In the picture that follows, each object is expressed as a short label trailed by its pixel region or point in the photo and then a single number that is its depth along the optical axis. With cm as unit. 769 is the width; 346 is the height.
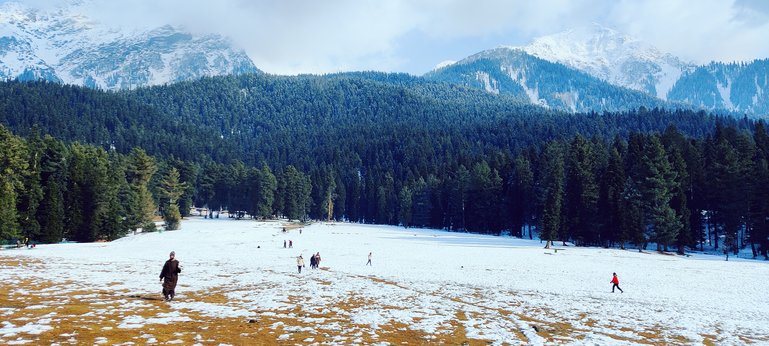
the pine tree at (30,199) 6019
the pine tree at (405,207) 14350
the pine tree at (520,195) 10344
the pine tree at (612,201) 7300
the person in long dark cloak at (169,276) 2234
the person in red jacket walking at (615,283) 3288
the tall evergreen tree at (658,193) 6838
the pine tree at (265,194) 13112
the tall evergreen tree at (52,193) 6293
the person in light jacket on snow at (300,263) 3987
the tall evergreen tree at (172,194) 9200
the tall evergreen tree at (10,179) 5503
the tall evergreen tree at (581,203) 7800
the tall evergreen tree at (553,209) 7281
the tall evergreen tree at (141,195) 8400
